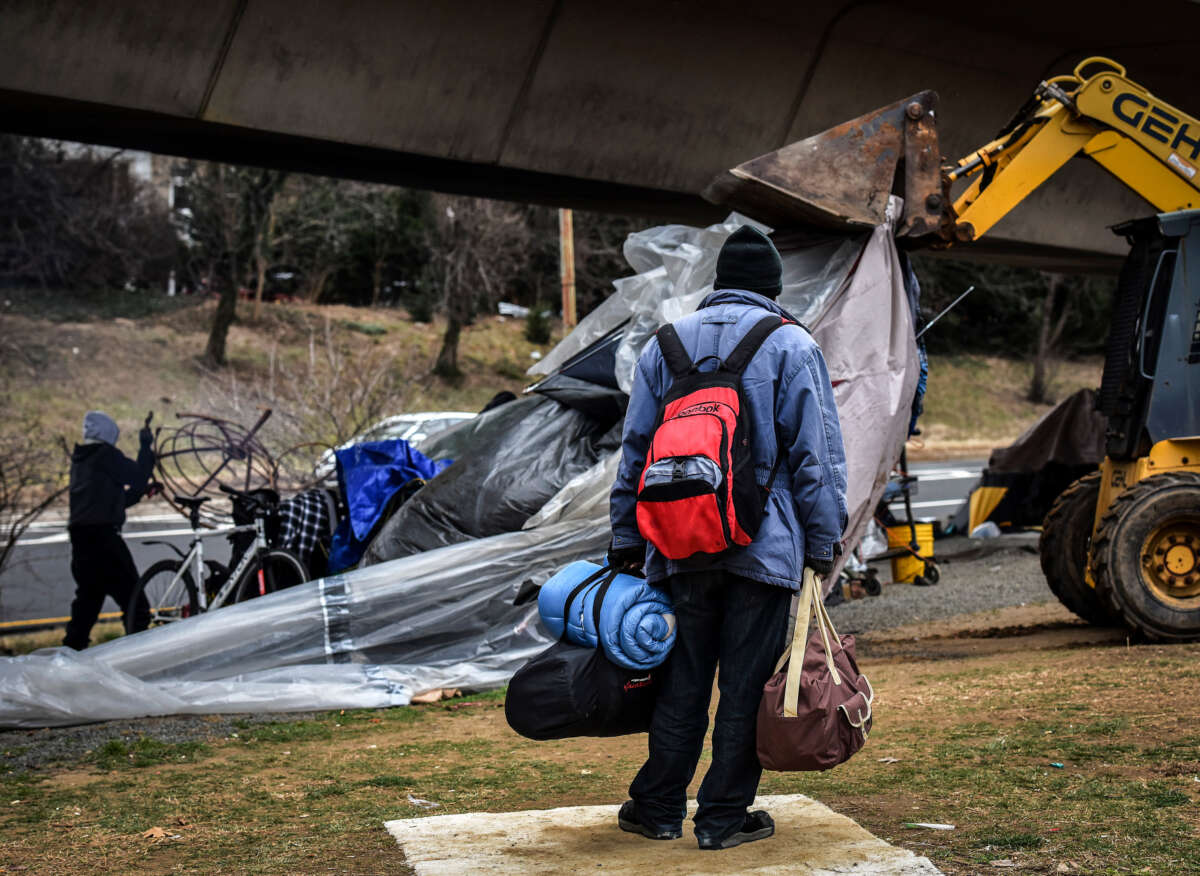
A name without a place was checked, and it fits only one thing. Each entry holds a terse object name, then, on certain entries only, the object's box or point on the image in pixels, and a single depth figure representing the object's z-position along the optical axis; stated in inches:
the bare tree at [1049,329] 1412.4
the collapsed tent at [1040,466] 543.5
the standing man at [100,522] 365.1
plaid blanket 362.6
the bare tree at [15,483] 399.5
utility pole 914.7
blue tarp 358.6
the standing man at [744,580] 148.7
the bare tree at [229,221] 1225.4
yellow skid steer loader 311.1
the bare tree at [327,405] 529.0
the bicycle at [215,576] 350.6
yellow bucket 471.5
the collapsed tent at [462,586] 281.7
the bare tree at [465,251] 1310.3
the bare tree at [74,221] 1315.2
